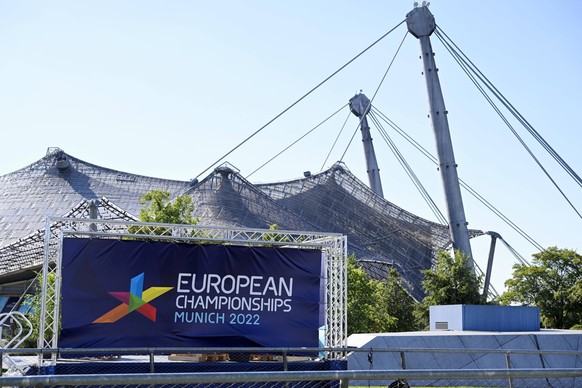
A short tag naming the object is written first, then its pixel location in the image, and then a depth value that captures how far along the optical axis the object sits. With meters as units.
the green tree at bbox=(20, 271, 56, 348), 39.33
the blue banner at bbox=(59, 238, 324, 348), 18.19
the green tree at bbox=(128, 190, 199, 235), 39.97
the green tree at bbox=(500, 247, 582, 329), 56.72
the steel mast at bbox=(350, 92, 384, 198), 87.19
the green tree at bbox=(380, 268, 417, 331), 57.50
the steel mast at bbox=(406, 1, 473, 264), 58.81
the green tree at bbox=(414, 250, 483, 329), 51.59
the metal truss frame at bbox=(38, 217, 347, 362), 17.14
